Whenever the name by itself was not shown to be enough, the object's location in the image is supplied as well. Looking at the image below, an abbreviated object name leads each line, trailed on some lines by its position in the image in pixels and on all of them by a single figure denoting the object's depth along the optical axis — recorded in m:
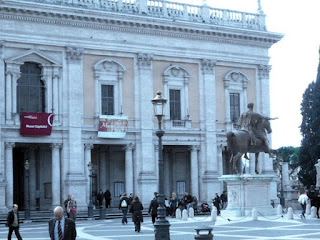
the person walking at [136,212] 26.23
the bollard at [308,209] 32.30
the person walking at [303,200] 32.68
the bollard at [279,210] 32.03
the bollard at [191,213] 34.17
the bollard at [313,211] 31.06
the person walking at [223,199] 43.25
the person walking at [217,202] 40.62
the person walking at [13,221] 21.20
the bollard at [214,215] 30.28
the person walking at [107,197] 44.38
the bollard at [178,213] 34.28
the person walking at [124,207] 32.22
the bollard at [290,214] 29.66
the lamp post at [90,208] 37.97
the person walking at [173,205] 38.20
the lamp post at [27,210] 36.35
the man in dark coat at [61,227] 11.96
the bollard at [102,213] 37.38
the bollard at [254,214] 28.20
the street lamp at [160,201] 19.72
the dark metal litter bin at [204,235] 15.75
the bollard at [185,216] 32.91
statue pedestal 29.25
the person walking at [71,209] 28.28
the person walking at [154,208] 28.02
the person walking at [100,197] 43.00
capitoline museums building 41.25
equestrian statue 29.17
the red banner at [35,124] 40.50
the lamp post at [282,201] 46.93
